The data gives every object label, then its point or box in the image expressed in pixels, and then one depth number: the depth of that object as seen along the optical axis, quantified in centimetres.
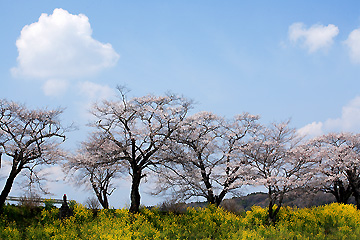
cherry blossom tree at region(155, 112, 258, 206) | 2614
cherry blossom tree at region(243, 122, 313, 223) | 1977
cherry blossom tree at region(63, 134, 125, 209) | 2462
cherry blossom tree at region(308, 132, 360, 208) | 3073
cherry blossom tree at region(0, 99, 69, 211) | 2420
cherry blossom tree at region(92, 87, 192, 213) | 2469
